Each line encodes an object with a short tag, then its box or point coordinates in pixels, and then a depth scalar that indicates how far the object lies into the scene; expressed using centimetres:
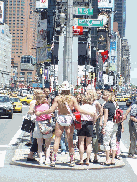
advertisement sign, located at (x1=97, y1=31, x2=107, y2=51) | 12562
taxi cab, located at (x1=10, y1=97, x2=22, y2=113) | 3853
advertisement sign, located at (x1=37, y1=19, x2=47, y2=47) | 10444
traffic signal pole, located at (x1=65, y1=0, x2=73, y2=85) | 1444
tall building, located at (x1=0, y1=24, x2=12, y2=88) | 19562
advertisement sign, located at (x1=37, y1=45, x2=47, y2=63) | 9956
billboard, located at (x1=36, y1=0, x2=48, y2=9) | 10599
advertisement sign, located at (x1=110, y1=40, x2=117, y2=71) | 14344
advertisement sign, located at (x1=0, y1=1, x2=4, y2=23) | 13492
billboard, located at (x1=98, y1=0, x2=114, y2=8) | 11562
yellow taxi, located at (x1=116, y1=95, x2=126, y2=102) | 8890
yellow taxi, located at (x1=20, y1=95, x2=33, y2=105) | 5947
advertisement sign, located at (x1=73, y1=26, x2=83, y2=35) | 1977
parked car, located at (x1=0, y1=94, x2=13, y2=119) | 2938
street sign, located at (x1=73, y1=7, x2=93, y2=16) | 1465
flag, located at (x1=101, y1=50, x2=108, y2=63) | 8888
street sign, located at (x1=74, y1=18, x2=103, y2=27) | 1455
